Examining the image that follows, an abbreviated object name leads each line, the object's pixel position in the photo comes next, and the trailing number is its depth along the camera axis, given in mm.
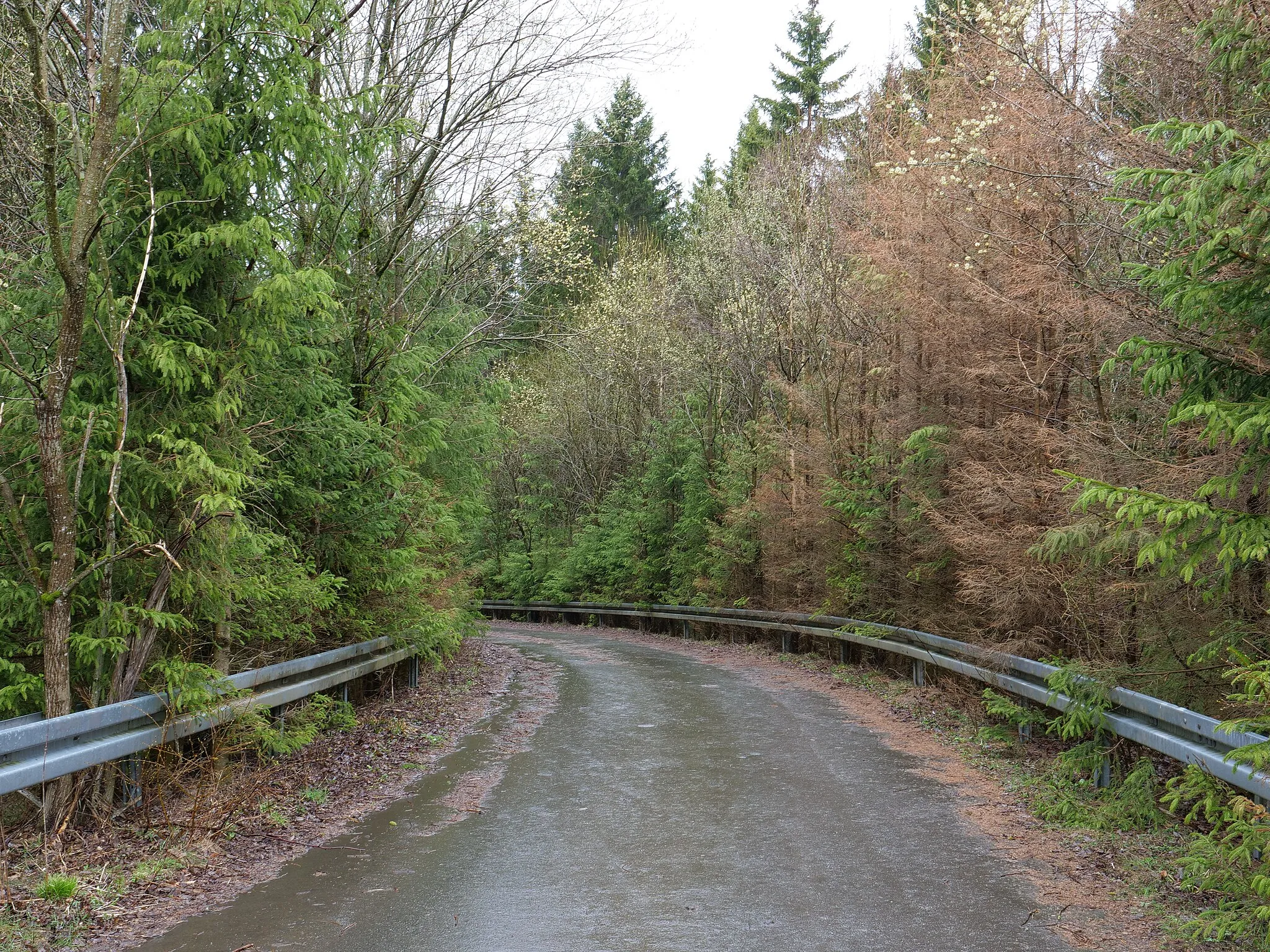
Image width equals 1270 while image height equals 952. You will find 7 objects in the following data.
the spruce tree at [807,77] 36875
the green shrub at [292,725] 7918
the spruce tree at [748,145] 34938
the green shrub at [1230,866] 4820
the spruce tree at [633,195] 46125
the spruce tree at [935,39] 11789
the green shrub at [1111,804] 7211
